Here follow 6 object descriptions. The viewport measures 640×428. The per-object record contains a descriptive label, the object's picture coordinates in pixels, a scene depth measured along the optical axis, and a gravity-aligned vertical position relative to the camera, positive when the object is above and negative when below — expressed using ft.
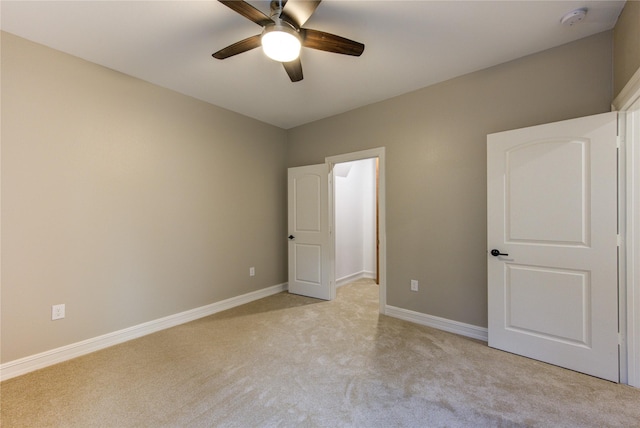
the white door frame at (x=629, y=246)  6.08 -0.79
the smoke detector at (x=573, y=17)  6.16 +4.58
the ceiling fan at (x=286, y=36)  5.19 +3.88
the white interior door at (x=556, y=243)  6.46 -0.82
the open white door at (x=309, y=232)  12.64 -0.90
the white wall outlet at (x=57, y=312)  7.45 -2.69
